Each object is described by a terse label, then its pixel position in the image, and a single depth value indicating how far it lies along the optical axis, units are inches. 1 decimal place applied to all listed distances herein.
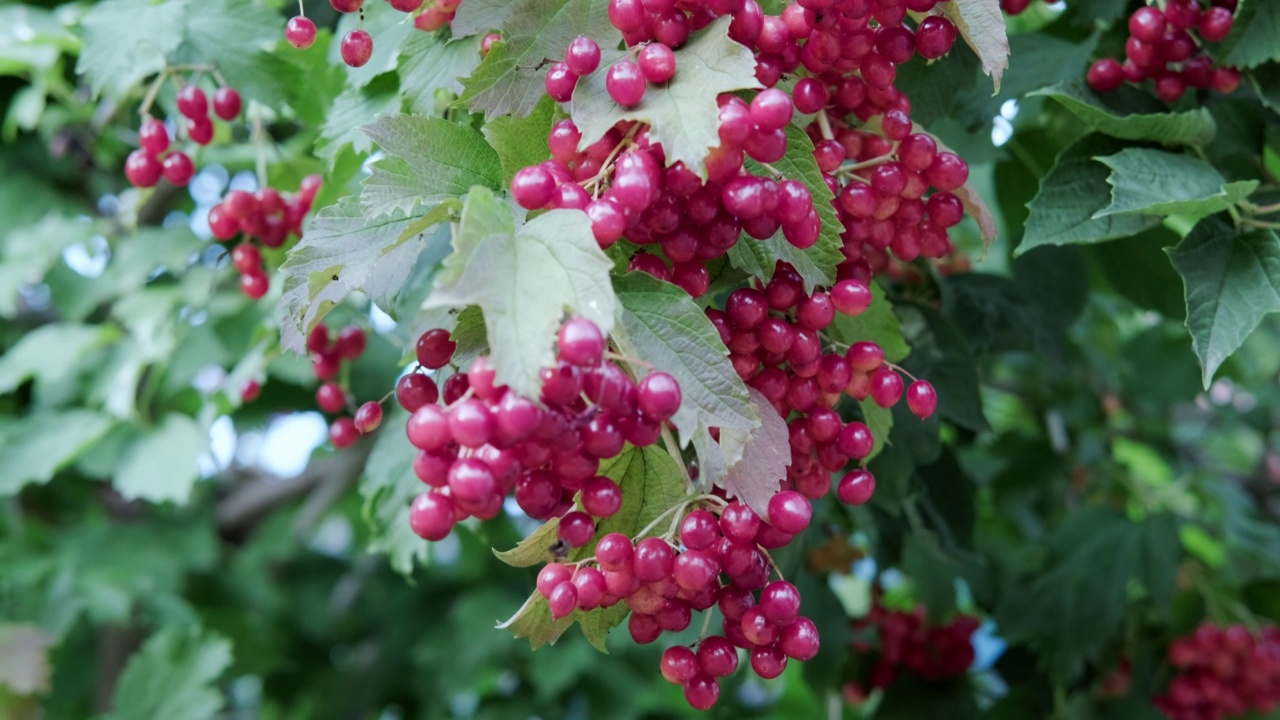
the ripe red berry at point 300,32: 27.6
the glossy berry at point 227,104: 37.0
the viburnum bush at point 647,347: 20.5
